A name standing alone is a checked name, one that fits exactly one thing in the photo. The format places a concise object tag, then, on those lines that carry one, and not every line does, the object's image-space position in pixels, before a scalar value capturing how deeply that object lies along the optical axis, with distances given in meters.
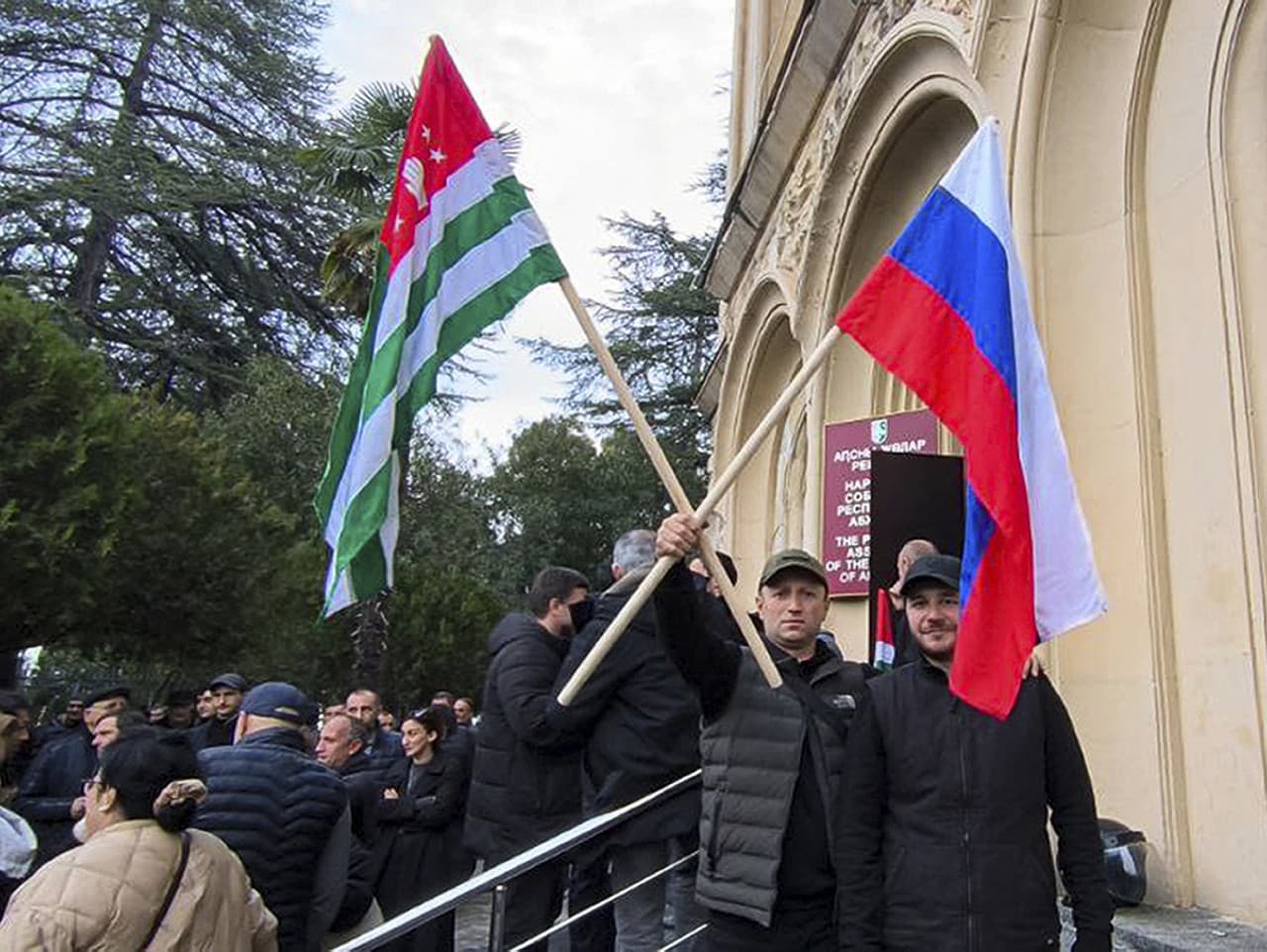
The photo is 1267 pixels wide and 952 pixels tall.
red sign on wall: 8.88
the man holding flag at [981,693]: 2.87
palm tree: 16.77
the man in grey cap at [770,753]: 3.23
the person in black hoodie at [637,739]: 4.38
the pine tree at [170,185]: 28.06
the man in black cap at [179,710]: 8.70
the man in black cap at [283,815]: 3.83
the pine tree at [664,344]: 34.78
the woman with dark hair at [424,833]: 5.92
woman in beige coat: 2.84
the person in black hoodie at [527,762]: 4.80
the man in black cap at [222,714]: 7.33
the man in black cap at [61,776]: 6.17
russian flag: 3.15
